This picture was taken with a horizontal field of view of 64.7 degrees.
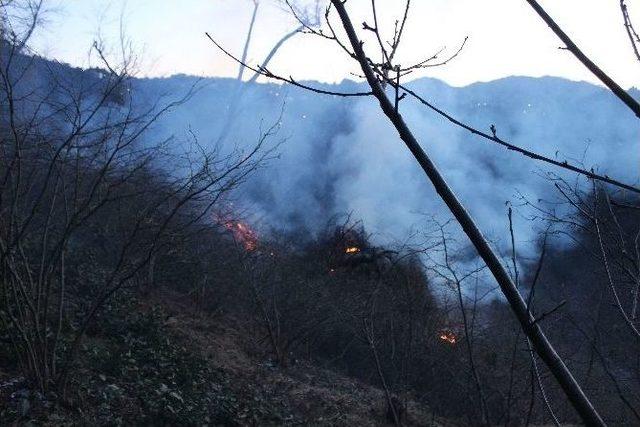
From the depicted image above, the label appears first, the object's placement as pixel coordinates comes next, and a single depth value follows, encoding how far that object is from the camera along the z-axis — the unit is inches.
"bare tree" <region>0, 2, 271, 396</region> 166.1
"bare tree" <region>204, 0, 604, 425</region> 35.3
